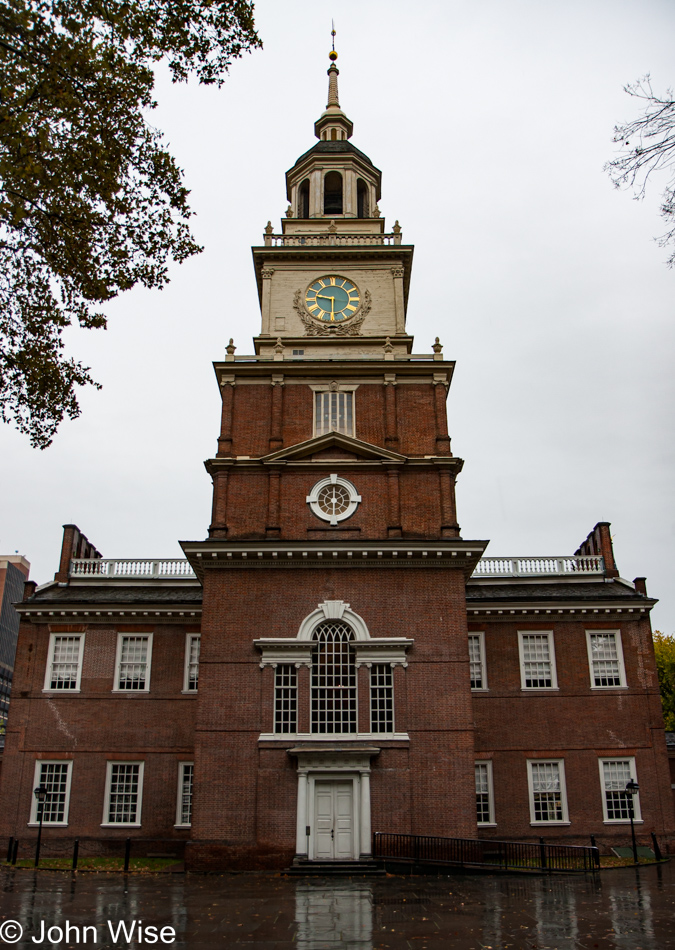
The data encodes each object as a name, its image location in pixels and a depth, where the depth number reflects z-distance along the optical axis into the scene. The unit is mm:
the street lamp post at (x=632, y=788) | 25297
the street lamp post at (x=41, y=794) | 24891
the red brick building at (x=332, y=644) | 22094
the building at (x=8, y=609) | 121188
